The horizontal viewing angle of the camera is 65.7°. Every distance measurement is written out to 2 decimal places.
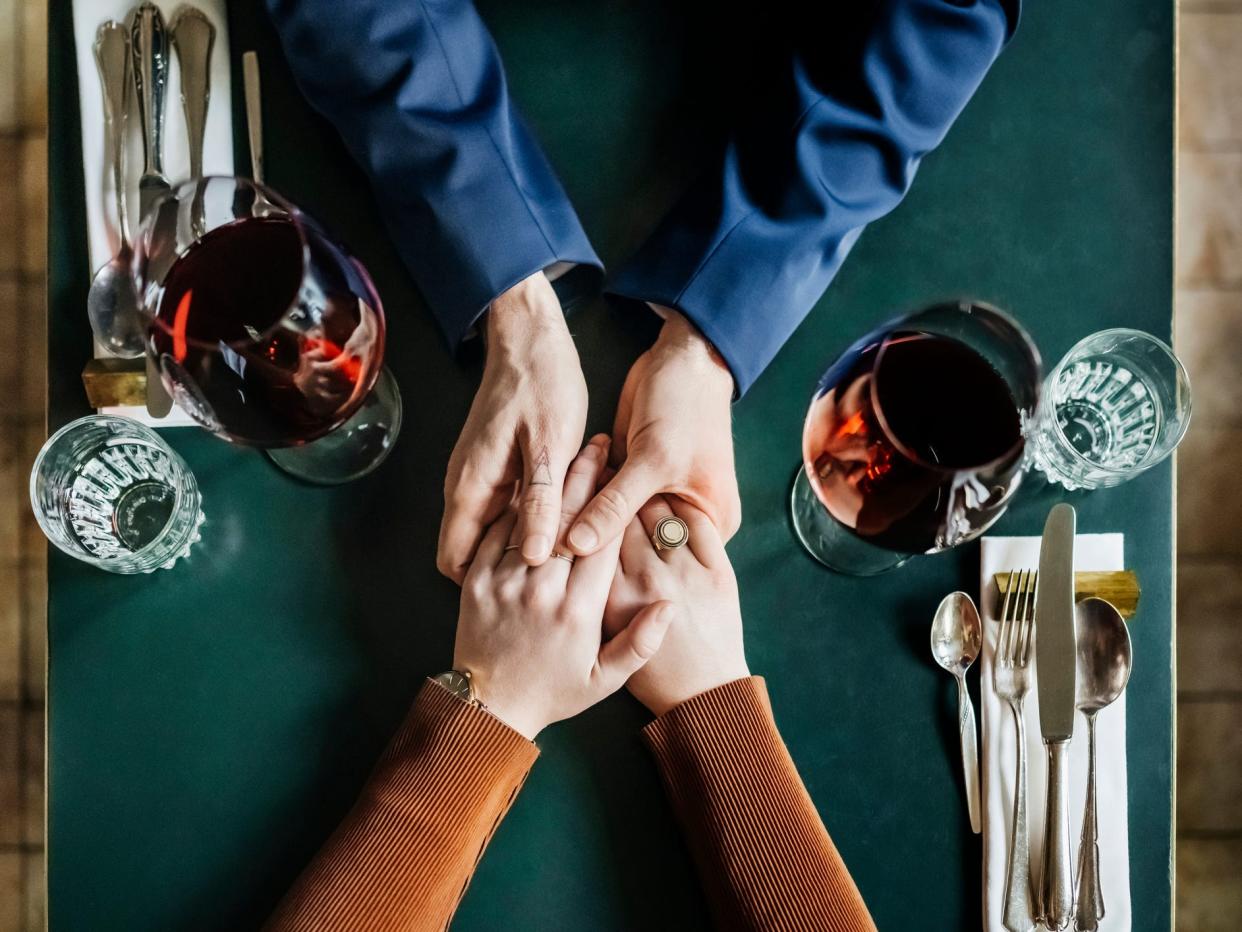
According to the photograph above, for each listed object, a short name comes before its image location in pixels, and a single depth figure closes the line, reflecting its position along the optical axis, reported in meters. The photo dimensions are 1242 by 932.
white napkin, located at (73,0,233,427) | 0.67
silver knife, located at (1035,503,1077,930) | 0.62
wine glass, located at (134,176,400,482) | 0.50
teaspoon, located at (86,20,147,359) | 0.66
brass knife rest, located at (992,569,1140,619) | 0.65
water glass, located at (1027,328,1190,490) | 0.65
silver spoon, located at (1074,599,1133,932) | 0.63
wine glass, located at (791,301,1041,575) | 0.51
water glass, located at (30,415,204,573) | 0.64
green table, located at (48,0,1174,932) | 0.64
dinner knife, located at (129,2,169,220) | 0.67
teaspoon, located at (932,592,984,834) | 0.65
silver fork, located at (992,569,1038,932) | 0.64
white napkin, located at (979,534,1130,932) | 0.64
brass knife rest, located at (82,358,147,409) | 0.65
